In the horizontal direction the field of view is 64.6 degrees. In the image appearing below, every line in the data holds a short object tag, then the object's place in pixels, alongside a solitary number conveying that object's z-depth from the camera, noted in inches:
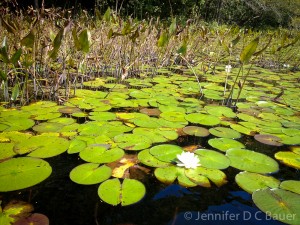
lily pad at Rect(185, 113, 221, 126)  74.1
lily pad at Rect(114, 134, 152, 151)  56.6
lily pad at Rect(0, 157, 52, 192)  41.6
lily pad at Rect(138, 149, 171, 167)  50.6
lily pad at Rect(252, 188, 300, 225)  38.1
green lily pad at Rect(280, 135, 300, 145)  63.8
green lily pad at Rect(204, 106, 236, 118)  82.7
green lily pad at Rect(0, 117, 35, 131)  62.0
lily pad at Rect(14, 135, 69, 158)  51.8
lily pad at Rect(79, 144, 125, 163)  50.8
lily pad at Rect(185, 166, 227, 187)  46.1
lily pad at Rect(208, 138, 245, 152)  59.6
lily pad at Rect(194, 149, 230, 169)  51.0
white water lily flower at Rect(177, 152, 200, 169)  49.0
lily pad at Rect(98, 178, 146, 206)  39.5
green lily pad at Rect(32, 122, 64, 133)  62.6
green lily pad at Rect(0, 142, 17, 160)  49.8
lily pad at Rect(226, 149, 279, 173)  51.3
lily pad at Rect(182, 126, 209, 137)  66.6
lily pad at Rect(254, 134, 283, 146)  63.8
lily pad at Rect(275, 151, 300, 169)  54.6
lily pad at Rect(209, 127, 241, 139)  66.9
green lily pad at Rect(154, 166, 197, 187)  45.8
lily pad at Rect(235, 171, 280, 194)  45.4
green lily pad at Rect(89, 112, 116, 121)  71.7
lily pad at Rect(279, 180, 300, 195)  45.0
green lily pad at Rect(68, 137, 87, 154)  53.9
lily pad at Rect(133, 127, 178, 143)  62.1
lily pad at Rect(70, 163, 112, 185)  44.3
